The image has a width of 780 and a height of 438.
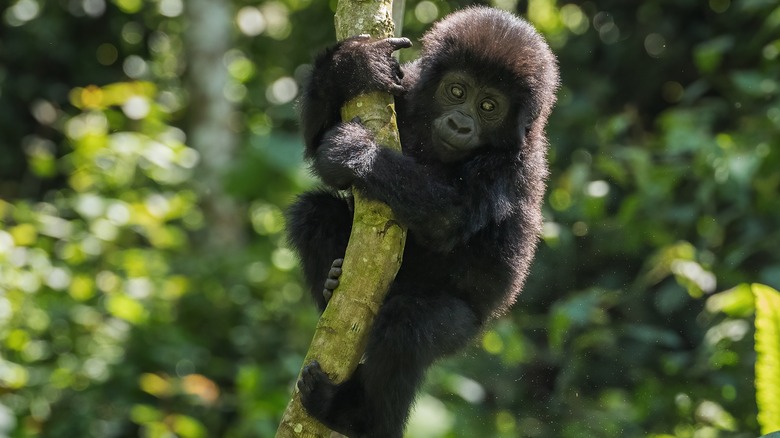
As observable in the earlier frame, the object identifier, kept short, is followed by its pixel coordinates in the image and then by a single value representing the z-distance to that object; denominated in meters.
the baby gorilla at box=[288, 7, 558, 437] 7.68
